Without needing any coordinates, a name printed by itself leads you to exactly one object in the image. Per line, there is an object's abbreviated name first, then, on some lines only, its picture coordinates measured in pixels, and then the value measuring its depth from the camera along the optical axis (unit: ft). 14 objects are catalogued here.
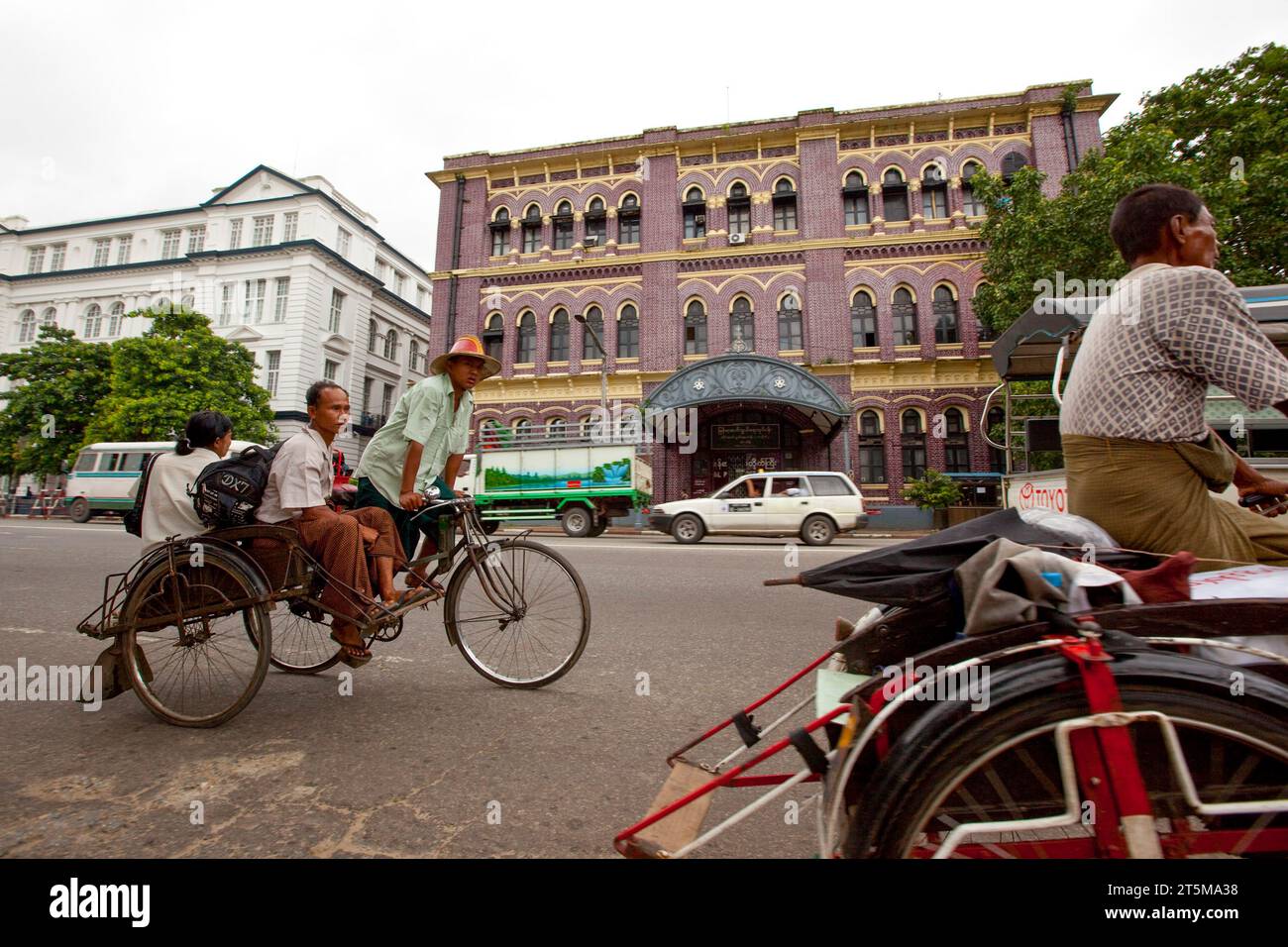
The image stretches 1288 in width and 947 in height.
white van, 69.05
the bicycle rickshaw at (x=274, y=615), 8.63
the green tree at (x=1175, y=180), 46.60
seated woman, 9.13
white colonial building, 100.68
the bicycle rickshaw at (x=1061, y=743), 3.27
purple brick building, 67.26
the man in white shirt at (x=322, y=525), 9.14
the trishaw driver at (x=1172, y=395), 4.82
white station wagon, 42.96
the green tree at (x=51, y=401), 88.89
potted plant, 58.29
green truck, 52.49
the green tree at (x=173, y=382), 77.61
